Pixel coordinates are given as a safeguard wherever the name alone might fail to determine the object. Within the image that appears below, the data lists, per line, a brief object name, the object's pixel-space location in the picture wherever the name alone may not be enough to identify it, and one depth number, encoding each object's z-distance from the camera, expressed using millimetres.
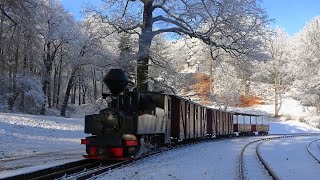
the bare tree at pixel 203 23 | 22531
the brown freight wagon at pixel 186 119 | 20609
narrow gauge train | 14055
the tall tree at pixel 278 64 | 60000
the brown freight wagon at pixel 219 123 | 31203
